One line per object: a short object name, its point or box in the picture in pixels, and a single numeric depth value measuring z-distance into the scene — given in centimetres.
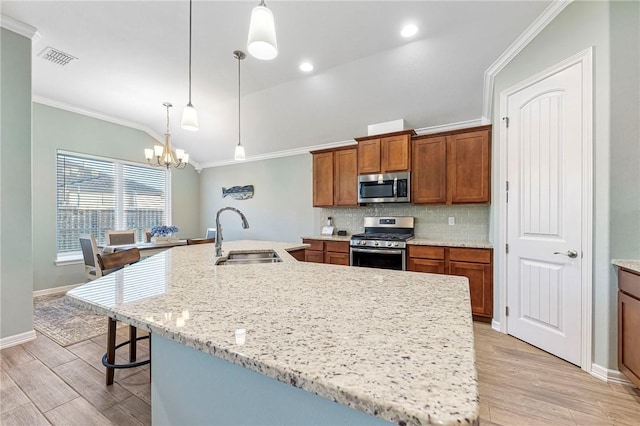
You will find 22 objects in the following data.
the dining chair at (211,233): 536
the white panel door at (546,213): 218
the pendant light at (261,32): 133
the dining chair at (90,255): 384
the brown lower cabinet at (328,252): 398
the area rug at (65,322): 274
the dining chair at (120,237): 438
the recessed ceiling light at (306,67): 328
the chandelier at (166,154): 393
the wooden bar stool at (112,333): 191
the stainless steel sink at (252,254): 240
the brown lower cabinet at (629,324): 173
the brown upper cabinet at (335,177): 420
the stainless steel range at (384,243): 351
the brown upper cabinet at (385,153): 367
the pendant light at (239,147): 307
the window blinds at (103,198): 449
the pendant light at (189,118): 219
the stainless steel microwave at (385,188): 371
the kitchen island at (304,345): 48
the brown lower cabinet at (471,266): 303
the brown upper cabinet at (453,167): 324
